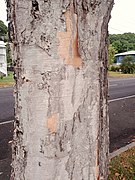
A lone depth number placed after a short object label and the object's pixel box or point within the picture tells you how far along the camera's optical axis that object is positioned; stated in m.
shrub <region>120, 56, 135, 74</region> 41.81
